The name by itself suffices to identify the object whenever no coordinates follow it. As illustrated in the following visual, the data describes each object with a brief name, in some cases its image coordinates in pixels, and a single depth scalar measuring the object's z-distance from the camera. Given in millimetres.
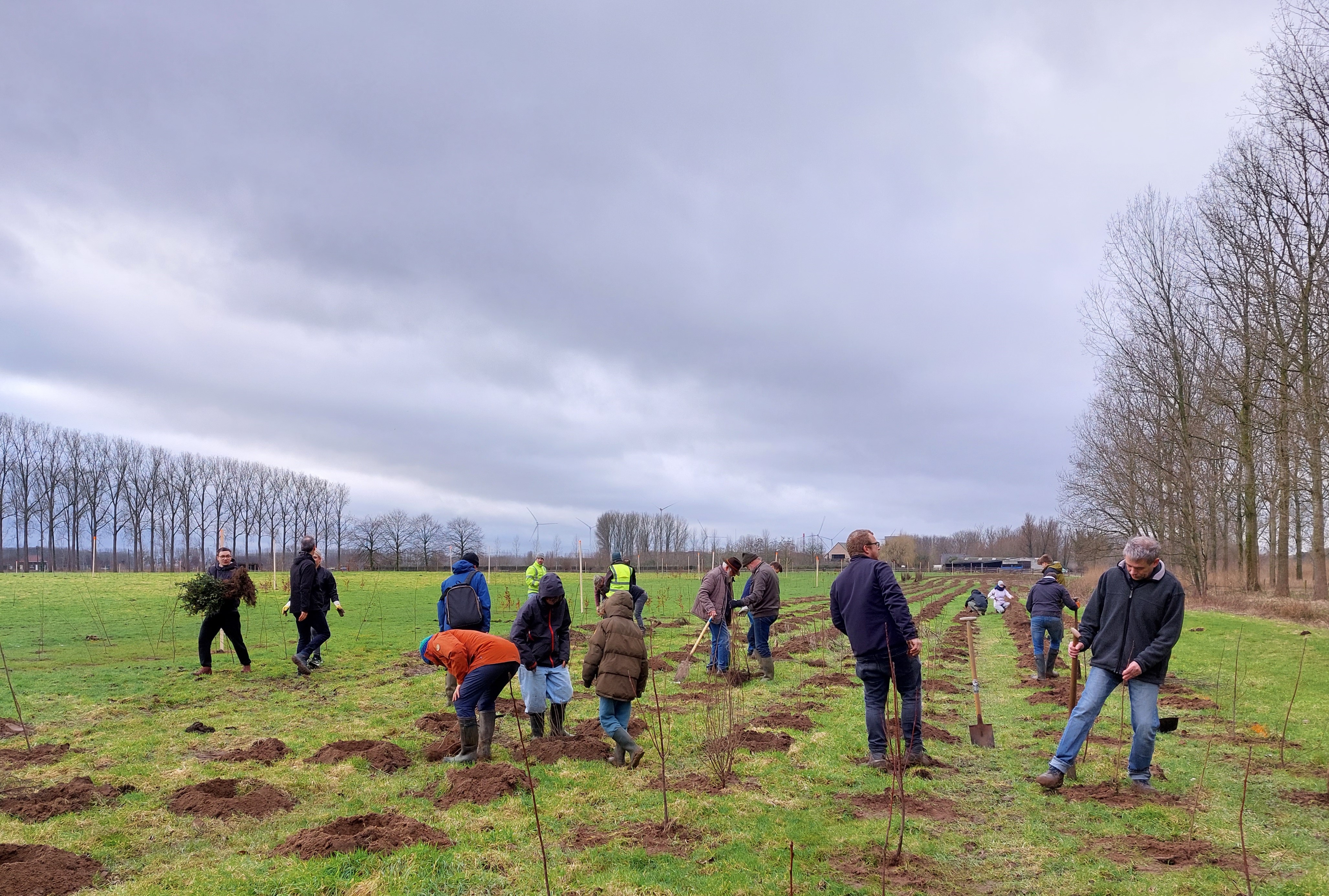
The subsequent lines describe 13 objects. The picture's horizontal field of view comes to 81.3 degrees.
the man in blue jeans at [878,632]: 6777
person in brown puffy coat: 7133
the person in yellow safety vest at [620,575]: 13938
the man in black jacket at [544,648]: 7680
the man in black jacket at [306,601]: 12125
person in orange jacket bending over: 7148
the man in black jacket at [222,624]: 11773
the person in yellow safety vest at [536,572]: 19234
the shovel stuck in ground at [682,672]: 11625
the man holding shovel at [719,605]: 11875
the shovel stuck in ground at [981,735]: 8156
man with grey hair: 6148
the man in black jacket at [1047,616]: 12172
